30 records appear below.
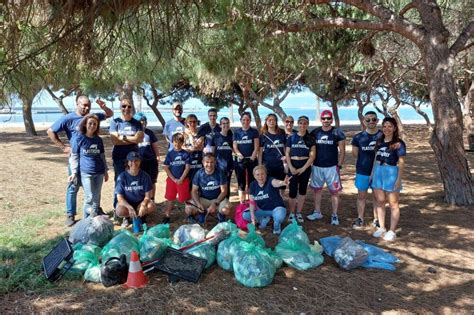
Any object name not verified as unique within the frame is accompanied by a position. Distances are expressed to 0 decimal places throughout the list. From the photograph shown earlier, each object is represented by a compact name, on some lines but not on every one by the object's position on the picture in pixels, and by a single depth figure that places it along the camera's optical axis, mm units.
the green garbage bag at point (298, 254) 3500
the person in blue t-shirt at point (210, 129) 5052
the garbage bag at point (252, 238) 3609
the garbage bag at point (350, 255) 3490
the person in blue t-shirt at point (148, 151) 5051
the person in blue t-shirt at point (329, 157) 4645
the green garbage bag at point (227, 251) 3432
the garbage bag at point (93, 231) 3688
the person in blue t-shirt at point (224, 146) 5082
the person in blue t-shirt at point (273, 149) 4887
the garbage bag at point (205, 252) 3445
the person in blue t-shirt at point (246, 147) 5051
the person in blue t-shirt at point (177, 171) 4867
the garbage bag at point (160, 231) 3879
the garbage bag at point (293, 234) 3758
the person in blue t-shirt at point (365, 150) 4484
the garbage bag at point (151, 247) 3397
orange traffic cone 3127
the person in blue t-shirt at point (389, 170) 4172
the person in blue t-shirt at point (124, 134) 4723
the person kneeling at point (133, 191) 4453
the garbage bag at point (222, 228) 3758
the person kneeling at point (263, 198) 4406
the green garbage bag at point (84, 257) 3301
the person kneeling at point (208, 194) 4633
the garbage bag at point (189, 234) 3794
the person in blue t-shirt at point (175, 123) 5301
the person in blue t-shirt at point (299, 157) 4723
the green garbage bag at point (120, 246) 3340
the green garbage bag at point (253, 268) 3141
